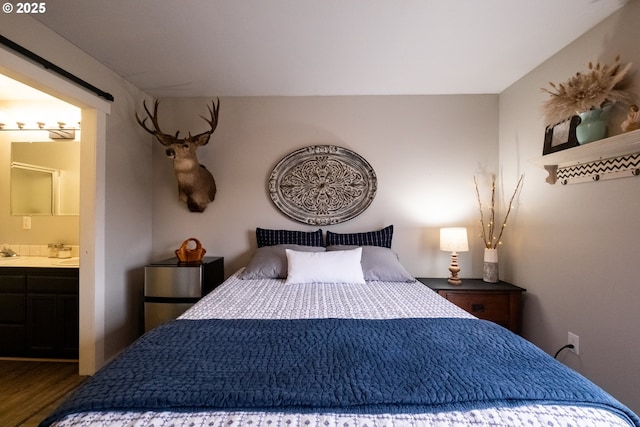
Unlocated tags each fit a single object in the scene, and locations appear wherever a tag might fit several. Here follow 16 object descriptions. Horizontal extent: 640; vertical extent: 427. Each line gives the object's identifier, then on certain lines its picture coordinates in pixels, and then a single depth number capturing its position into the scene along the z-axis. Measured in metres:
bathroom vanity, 2.46
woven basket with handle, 2.65
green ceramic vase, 1.77
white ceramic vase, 2.68
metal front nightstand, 2.50
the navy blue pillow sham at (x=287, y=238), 2.84
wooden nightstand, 2.49
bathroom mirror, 2.95
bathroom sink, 2.57
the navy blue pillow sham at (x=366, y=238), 2.80
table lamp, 2.62
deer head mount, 2.55
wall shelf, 1.57
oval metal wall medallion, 2.95
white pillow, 2.32
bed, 0.81
